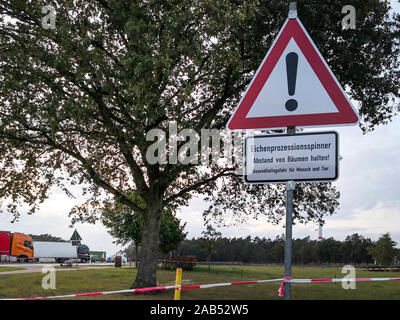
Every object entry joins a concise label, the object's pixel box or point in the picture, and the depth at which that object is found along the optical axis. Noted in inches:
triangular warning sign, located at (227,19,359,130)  128.8
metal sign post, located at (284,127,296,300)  114.6
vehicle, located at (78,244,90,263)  3034.0
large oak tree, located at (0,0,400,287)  511.8
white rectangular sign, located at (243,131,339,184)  121.8
